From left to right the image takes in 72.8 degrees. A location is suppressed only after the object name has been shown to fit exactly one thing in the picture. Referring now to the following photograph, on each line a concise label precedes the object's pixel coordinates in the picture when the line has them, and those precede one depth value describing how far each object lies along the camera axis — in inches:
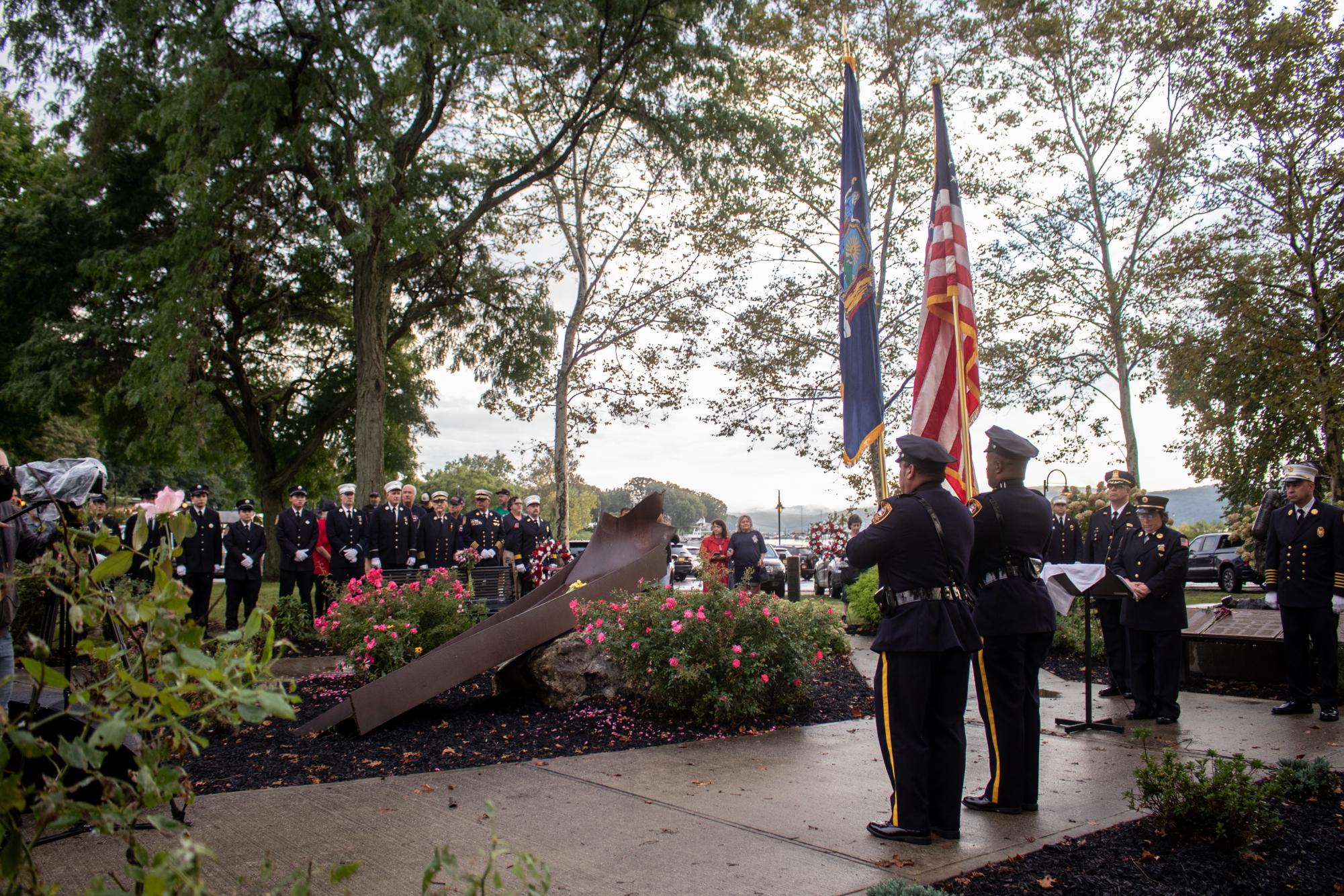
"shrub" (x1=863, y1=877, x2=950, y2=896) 118.3
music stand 254.4
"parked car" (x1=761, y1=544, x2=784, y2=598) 723.4
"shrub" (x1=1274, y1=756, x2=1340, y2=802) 174.4
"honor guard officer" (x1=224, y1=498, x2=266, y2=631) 479.5
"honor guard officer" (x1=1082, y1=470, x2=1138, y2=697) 319.3
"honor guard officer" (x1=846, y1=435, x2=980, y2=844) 160.2
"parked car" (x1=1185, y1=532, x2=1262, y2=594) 1013.8
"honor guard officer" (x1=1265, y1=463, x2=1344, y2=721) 275.4
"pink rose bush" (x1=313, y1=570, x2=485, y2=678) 289.7
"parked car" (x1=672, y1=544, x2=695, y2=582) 1307.8
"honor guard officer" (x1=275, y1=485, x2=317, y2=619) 503.5
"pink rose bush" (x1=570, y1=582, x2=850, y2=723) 254.1
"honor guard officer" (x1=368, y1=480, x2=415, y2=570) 516.1
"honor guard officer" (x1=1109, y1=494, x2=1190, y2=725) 273.6
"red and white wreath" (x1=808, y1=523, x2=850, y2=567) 556.4
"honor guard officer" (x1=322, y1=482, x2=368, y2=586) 504.4
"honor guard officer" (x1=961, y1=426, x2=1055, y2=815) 177.8
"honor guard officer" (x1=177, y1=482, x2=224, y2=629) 465.7
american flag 268.4
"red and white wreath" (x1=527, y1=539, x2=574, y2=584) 503.5
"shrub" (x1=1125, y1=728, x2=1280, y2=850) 144.7
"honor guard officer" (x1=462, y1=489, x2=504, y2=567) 561.9
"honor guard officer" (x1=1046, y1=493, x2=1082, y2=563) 379.9
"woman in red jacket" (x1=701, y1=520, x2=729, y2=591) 548.5
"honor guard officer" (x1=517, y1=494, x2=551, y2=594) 566.3
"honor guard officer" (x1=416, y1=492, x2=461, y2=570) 533.6
